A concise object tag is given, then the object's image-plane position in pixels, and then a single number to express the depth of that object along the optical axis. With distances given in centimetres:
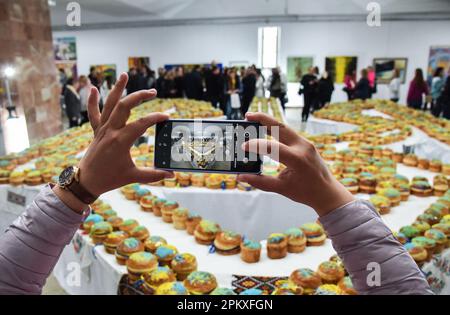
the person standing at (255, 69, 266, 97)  876
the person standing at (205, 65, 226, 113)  950
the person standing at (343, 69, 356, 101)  1033
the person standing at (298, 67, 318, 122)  948
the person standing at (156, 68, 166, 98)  948
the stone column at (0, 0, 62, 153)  566
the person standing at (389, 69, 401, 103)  952
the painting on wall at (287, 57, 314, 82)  1403
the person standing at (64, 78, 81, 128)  612
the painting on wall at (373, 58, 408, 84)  1348
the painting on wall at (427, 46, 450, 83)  1308
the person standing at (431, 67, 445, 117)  973
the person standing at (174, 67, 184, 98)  962
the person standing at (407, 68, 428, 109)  830
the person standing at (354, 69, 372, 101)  888
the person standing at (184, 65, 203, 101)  943
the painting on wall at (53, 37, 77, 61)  1467
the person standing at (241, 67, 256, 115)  851
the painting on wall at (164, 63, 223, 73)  1414
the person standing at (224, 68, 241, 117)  980
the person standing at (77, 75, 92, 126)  605
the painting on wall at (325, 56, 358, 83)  1373
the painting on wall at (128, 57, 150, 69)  1459
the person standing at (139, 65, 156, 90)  837
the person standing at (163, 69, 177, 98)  958
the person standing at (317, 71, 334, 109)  934
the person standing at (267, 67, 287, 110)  878
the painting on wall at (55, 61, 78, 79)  1480
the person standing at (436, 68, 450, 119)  830
